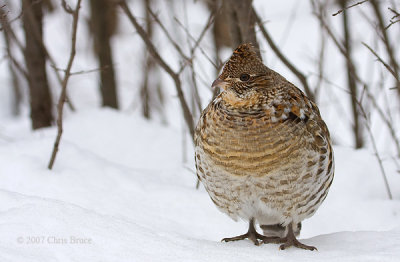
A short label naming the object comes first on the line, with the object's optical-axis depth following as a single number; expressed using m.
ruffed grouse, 6.02
